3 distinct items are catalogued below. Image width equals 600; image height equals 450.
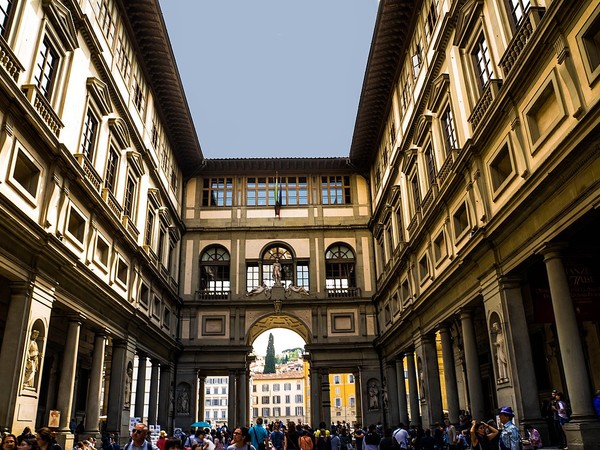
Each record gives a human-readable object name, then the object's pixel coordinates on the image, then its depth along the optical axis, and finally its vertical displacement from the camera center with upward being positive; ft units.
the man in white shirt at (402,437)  62.39 -2.82
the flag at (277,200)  131.64 +49.59
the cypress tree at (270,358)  476.95 +48.93
